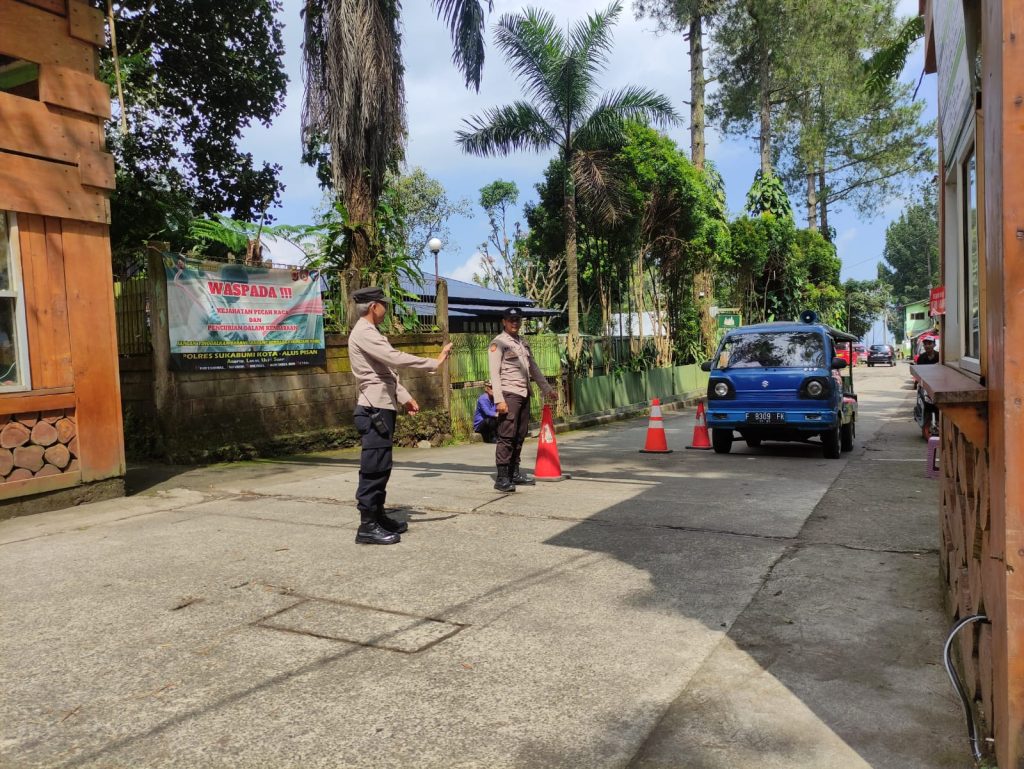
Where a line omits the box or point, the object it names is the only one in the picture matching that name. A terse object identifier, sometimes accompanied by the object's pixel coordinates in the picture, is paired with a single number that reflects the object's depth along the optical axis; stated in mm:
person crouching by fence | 9770
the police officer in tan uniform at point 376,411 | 5762
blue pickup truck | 10508
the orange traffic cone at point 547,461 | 8664
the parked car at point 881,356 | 54969
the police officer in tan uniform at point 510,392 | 7984
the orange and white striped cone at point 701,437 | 12030
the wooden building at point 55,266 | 6707
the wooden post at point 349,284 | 12078
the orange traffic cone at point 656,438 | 11398
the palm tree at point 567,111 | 16312
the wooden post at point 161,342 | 9156
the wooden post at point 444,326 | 13188
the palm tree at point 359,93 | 11789
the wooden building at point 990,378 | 2320
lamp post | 20203
